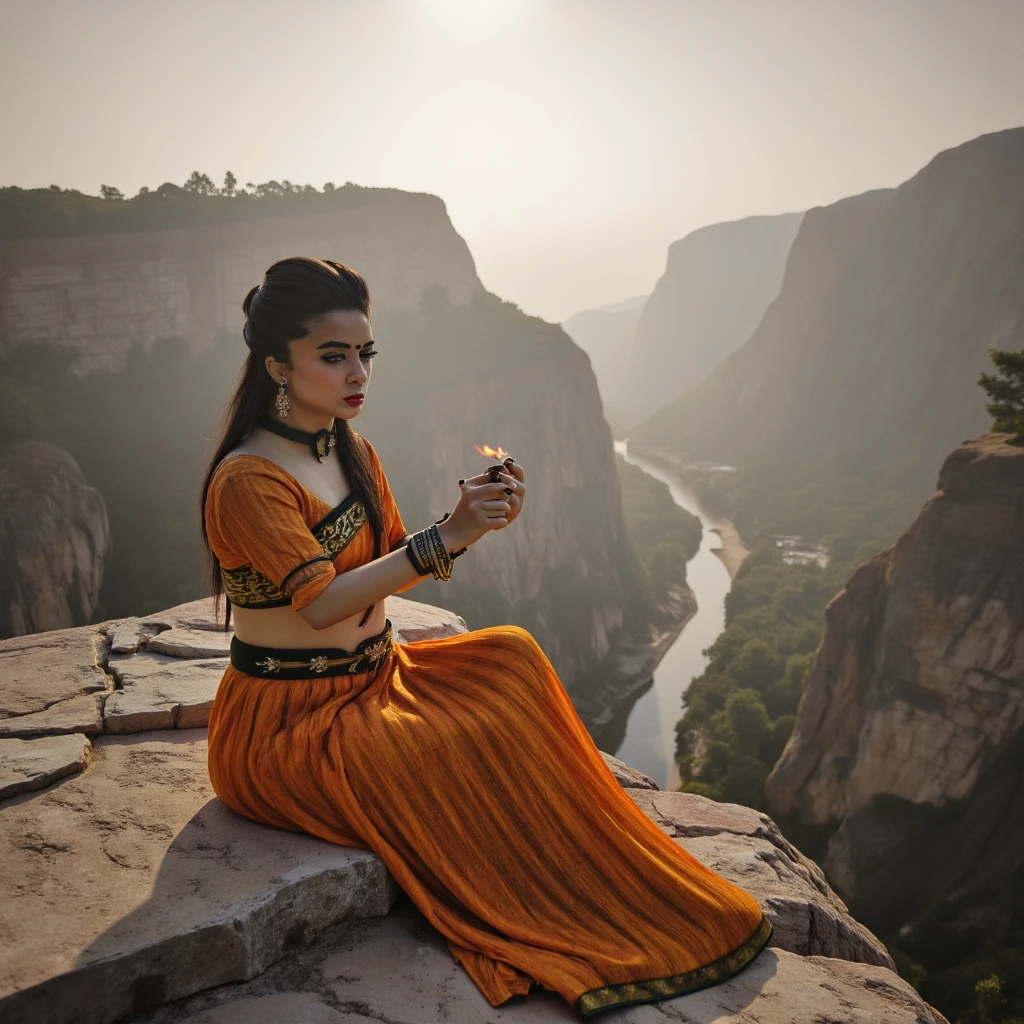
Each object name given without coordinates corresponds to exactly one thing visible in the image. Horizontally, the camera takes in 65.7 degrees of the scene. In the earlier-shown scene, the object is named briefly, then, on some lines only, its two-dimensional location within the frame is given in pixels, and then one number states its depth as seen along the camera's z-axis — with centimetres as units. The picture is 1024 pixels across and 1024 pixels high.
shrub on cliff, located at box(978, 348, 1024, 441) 2052
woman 250
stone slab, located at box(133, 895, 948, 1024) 221
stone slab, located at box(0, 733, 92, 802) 301
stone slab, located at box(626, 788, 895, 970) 319
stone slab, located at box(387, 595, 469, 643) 494
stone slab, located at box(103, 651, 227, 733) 374
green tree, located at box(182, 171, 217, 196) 4022
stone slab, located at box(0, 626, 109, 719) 388
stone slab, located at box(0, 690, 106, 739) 353
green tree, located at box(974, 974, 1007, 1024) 1350
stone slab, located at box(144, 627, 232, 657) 463
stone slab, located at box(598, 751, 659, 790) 436
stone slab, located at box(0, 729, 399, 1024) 210
